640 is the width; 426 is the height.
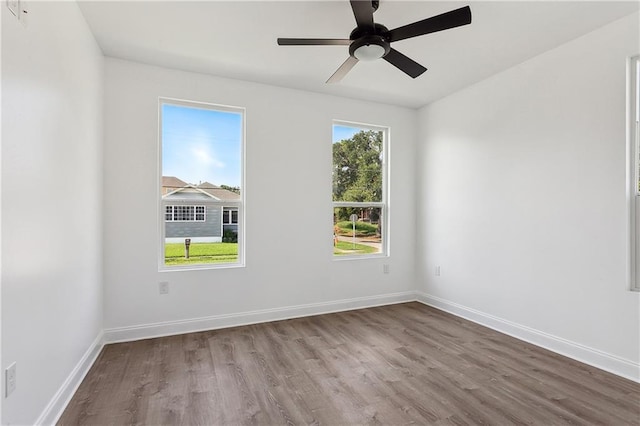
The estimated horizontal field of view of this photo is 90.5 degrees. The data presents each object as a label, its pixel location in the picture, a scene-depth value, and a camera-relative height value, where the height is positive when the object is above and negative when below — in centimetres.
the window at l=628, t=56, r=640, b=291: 246 +34
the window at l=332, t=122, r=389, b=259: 426 +29
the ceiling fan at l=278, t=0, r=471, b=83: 189 +117
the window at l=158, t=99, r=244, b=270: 340 +30
